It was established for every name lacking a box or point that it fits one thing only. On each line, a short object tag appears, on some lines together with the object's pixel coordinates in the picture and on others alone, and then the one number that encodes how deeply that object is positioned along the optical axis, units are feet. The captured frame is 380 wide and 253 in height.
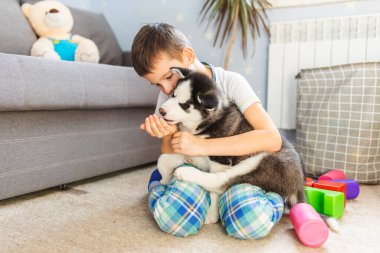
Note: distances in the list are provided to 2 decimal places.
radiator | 7.08
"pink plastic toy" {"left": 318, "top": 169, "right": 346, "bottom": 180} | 5.63
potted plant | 7.95
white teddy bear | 7.48
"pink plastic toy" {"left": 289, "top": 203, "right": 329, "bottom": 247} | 3.43
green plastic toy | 4.20
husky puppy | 3.95
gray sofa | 4.66
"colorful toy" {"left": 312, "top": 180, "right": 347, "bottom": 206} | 4.76
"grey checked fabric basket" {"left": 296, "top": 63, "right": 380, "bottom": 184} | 6.13
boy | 4.05
